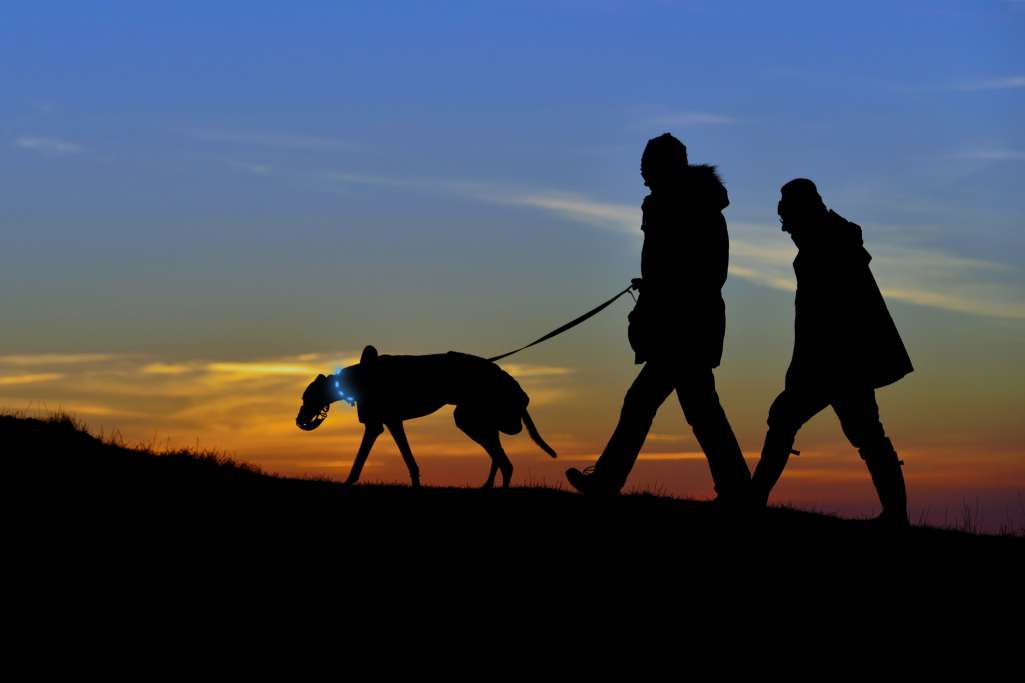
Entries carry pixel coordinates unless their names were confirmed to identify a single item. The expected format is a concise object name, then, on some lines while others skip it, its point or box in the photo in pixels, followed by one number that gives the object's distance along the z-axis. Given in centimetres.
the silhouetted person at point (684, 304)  1052
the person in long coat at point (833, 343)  1113
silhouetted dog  1603
